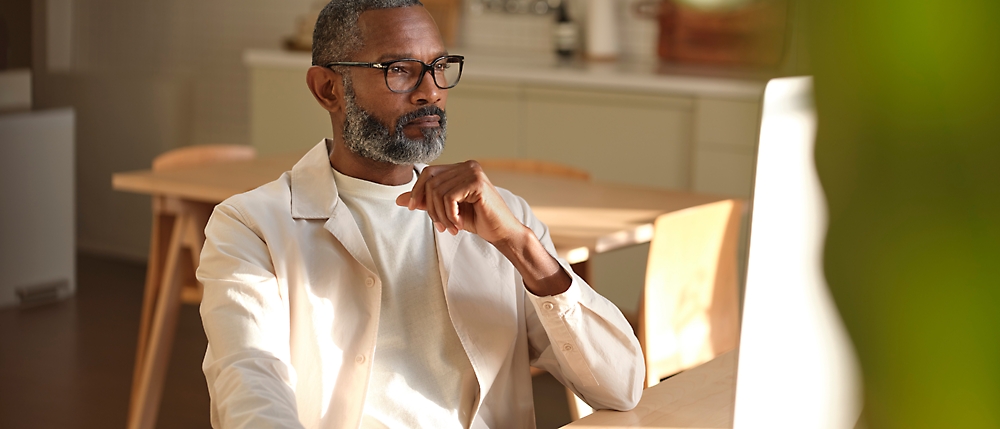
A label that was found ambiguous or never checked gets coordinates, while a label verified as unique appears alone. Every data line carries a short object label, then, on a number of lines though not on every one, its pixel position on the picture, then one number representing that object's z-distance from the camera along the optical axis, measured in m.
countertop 3.64
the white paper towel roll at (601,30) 4.35
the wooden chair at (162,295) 2.80
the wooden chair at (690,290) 2.16
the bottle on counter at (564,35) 4.46
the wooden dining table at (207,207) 2.55
